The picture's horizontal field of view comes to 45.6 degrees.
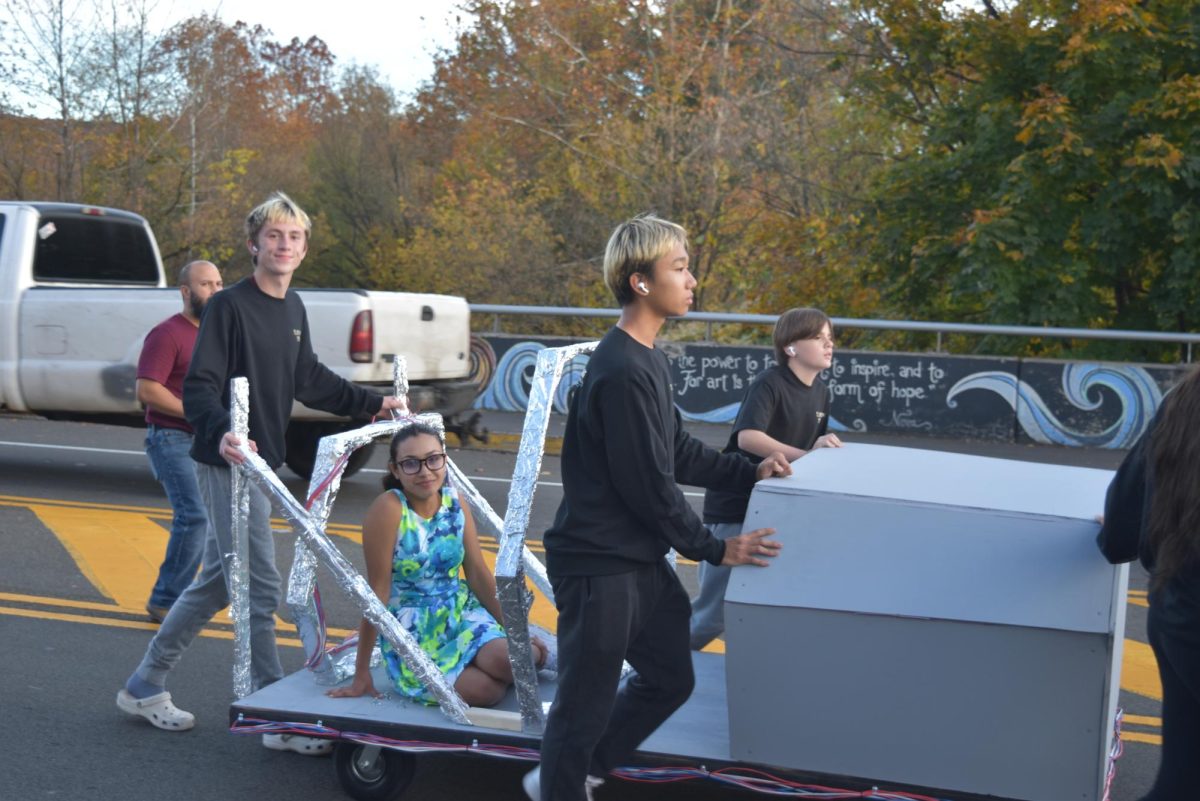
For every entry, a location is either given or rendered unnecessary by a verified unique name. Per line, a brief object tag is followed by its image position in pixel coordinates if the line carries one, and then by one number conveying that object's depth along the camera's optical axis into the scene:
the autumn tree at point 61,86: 23.41
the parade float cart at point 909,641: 3.63
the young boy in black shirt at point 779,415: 5.18
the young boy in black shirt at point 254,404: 4.89
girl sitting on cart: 4.61
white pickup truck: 10.48
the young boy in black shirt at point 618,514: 3.59
